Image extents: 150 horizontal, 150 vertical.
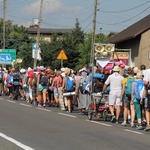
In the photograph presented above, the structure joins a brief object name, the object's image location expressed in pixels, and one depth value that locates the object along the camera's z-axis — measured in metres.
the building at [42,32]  119.00
